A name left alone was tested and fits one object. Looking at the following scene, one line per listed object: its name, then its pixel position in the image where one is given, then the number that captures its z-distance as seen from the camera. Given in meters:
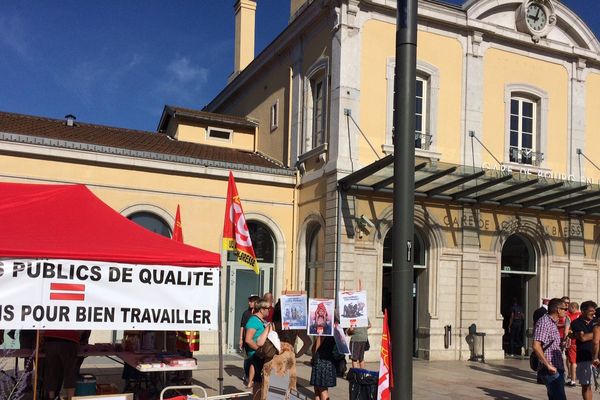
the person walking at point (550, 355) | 8.18
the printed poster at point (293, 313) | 8.82
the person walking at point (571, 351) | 13.11
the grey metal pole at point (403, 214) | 4.73
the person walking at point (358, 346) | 11.82
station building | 15.71
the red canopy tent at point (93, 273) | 6.32
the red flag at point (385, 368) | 6.83
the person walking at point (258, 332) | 8.17
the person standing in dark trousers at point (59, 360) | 8.16
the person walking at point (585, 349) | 9.31
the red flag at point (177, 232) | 11.45
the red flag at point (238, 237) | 9.07
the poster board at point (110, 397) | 6.49
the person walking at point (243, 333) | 10.78
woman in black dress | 8.67
